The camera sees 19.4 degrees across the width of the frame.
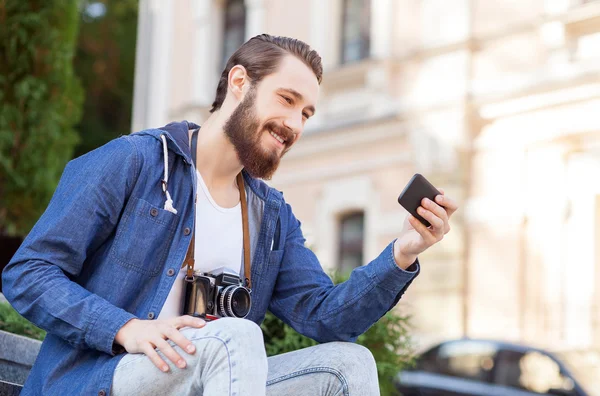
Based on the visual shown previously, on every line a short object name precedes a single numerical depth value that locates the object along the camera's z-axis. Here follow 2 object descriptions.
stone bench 5.76
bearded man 4.24
